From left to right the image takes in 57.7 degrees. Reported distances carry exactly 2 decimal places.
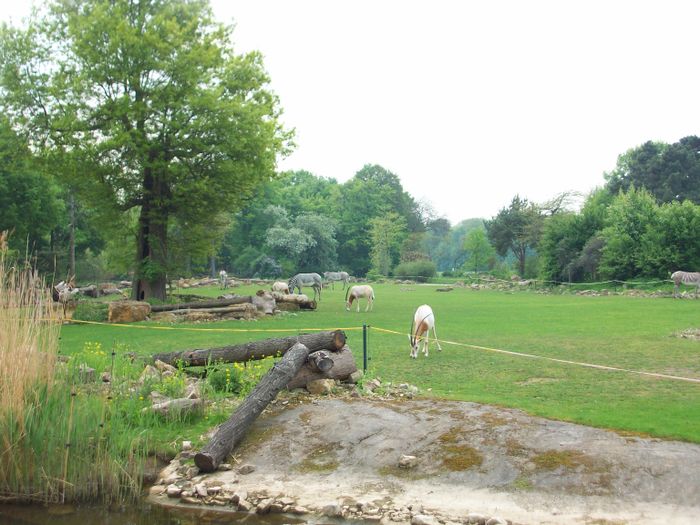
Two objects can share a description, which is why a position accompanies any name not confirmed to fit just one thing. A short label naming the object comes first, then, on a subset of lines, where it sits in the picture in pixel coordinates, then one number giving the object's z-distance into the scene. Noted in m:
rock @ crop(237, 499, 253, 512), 5.78
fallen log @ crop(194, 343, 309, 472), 6.52
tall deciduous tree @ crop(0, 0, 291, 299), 21.16
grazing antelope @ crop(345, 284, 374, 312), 26.12
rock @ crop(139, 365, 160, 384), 8.42
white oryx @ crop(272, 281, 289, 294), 32.66
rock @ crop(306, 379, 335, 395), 8.70
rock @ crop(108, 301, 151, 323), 19.61
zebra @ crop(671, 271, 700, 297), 32.22
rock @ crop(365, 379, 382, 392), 9.01
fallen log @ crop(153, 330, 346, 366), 9.09
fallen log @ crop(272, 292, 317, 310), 25.42
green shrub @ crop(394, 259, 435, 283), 63.97
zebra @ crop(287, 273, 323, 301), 33.81
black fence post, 10.11
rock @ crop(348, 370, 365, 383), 9.19
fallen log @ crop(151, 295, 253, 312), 20.98
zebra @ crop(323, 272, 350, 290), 55.96
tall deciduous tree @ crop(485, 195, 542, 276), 59.16
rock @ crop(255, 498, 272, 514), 5.70
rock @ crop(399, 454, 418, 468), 6.41
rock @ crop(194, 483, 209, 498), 6.03
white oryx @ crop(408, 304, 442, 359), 12.50
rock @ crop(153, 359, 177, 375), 9.30
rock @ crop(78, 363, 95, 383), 7.84
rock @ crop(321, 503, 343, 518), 5.52
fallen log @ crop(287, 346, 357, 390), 8.84
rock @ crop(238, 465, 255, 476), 6.55
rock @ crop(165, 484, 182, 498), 6.10
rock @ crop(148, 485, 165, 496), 6.19
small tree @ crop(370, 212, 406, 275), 70.94
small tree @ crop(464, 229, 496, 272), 77.75
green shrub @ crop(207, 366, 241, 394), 8.77
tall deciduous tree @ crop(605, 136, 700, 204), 56.16
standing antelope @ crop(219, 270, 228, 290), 45.48
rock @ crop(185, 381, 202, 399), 8.16
